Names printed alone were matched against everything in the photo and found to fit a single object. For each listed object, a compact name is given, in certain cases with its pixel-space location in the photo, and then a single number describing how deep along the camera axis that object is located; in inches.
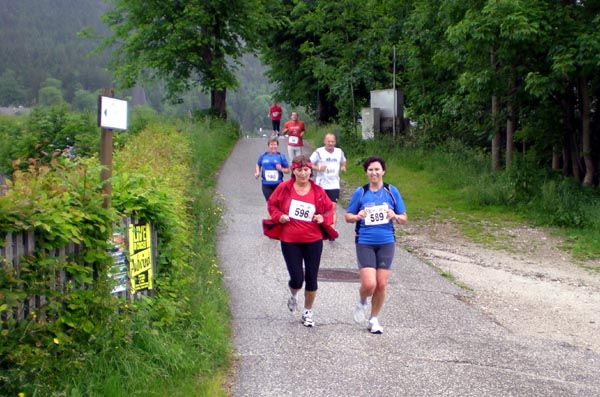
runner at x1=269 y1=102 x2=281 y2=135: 1369.3
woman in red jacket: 321.7
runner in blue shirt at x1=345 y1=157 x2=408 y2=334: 315.9
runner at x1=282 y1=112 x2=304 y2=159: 729.6
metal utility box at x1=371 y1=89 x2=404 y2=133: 1121.7
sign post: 238.1
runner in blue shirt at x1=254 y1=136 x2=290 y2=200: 552.7
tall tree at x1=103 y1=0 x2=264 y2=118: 1381.6
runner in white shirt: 519.2
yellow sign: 265.4
